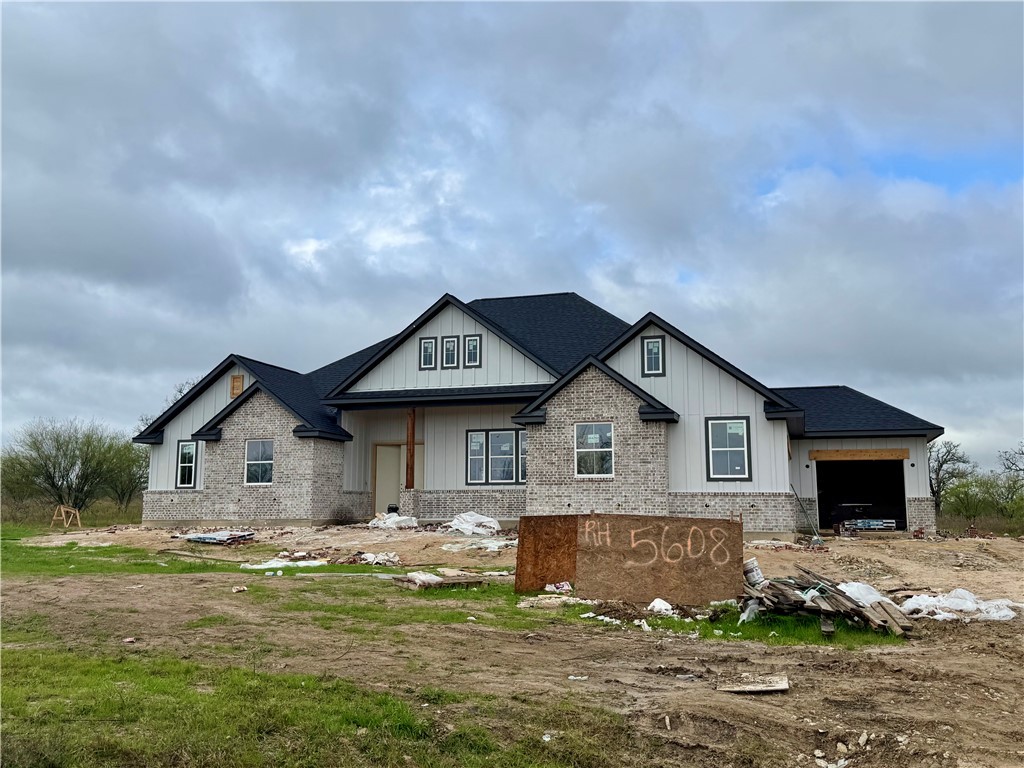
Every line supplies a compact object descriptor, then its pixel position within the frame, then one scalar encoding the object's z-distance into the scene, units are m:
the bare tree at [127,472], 42.94
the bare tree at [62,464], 41.69
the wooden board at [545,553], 13.45
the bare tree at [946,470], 44.72
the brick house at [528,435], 24.00
